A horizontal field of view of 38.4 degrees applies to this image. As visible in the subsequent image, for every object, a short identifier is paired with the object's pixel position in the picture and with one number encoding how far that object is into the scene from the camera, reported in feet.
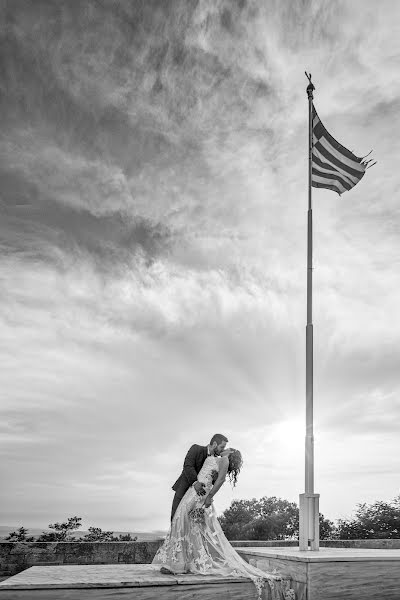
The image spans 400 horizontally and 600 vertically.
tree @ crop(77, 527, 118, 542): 46.78
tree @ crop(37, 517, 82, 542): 47.69
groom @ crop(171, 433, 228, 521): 30.35
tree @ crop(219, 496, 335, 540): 61.67
